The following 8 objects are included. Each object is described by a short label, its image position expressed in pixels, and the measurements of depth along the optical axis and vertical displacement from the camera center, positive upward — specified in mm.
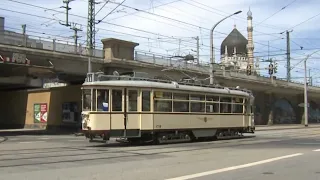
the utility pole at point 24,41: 31359 +4898
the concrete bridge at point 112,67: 32628 +3819
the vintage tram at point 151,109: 19594 +120
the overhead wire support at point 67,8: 44869 +10329
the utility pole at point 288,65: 57719 +6665
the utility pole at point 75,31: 51288 +9408
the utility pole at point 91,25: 41656 +8144
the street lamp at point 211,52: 33969 +4492
